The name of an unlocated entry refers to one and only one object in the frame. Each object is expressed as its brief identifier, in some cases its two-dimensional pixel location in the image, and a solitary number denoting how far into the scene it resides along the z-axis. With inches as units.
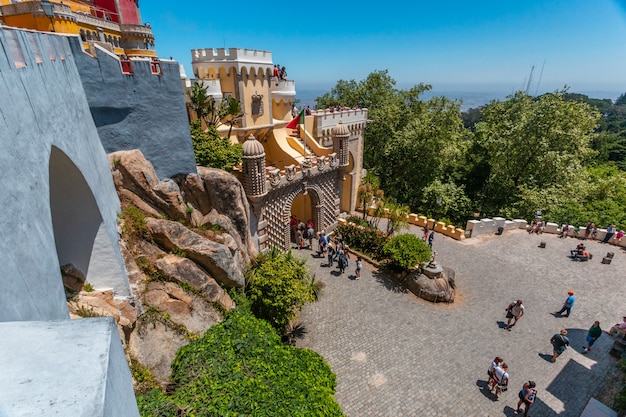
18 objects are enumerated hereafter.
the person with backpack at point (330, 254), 764.0
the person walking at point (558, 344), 479.8
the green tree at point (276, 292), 501.4
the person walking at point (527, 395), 391.9
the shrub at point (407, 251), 671.1
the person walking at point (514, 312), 552.4
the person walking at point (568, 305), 567.5
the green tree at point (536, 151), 979.9
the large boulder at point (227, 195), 543.7
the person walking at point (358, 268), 707.2
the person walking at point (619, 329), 500.2
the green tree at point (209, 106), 672.6
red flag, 754.8
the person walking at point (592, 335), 492.4
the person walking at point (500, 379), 432.5
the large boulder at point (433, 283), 648.4
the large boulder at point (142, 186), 434.6
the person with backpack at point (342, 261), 728.0
